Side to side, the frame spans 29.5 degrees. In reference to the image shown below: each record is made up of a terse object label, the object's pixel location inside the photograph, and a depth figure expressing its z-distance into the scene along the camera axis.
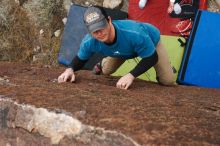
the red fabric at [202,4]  5.38
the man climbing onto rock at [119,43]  2.95
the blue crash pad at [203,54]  4.84
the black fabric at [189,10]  5.35
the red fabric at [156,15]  5.53
